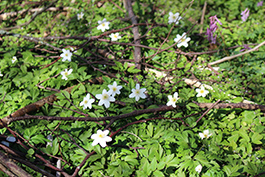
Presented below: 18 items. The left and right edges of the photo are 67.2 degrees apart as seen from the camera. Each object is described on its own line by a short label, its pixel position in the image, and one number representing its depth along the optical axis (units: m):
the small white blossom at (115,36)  3.33
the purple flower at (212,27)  2.68
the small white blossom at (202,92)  2.37
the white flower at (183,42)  2.98
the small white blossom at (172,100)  2.15
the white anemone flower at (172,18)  3.53
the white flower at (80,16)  4.13
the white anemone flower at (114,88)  2.25
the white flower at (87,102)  2.23
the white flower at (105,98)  2.15
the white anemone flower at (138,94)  2.22
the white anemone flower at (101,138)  1.78
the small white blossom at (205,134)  1.98
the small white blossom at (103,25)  3.49
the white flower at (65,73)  2.68
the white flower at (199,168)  1.69
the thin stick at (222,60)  2.93
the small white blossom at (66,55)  2.86
